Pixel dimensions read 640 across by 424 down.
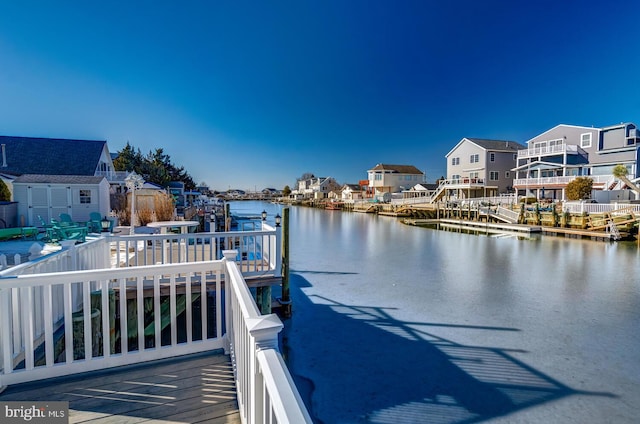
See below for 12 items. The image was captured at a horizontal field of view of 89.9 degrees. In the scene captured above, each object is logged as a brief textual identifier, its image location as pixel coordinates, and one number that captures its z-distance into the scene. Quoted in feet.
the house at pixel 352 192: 192.09
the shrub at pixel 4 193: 44.85
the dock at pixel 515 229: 61.87
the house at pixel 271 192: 415.97
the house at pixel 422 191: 145.48
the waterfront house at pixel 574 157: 85.35
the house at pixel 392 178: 171.01
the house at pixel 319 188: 251.19
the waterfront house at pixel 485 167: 115.96
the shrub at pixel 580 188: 79.36
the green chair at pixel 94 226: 39.93
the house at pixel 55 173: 47.65
